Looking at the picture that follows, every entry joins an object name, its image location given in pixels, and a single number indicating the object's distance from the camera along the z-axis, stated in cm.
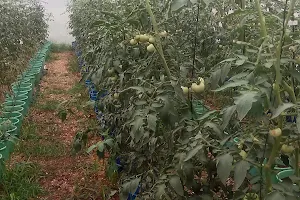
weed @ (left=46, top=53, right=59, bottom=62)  721
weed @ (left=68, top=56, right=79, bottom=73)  603
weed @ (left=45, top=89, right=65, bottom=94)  462
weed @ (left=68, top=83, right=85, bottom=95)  455
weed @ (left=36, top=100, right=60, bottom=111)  386
